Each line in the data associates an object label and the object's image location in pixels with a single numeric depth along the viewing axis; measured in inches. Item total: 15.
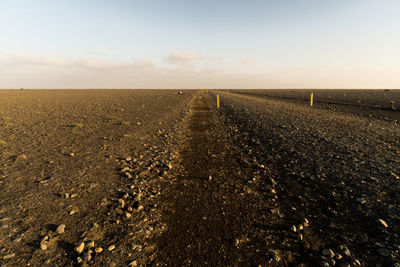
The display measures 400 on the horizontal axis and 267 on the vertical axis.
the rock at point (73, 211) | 174.8
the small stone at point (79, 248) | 130.5
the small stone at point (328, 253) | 128.6
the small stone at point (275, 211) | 176.4
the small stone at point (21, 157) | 318.5
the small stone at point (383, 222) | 154.1
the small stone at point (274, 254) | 127.0
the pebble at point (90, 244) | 135.6
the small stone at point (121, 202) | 187.4
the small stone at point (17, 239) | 140.1
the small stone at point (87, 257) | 124.7
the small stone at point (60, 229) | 150.4
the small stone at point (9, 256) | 126.3
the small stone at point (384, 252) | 127.6
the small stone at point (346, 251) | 129.3
